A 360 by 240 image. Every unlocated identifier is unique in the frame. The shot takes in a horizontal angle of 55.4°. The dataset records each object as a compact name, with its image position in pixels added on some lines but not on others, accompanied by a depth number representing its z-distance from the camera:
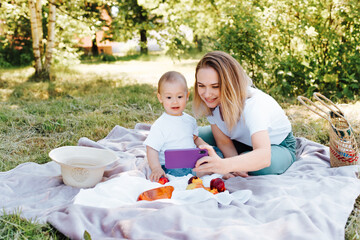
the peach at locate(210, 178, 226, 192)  2.21
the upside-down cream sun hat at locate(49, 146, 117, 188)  2.30
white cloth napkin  2.00
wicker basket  2.49
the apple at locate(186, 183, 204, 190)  2.23
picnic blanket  1.72
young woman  2.13
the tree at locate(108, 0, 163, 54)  6.03
